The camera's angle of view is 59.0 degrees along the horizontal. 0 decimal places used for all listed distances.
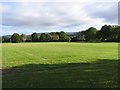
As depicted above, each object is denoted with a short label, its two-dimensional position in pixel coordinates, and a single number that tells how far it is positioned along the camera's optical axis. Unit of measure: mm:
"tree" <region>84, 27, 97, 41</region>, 64023
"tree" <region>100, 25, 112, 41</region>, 56546
